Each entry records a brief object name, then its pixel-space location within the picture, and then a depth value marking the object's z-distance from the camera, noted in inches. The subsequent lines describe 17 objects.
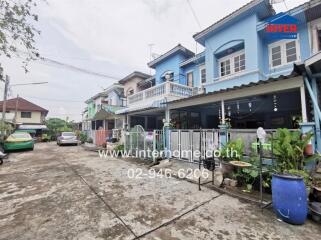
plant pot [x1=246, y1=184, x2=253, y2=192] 192.1
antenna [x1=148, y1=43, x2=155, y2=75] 655.1
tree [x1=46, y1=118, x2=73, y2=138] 1270.9
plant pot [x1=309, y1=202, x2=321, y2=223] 134.9
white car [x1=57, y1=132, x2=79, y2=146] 793.6
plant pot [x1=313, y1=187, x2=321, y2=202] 151.8
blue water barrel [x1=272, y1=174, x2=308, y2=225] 130.2
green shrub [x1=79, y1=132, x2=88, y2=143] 897.9
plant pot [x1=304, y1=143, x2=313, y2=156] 174.9
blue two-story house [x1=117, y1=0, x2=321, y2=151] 225.3
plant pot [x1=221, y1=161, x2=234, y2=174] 213.6
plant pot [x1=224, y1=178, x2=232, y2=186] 209.2
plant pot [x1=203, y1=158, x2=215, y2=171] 262.9
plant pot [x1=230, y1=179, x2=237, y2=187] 204.7
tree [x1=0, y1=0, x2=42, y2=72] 170.4
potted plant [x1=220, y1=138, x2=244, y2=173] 218.7
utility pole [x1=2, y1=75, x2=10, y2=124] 643.5
